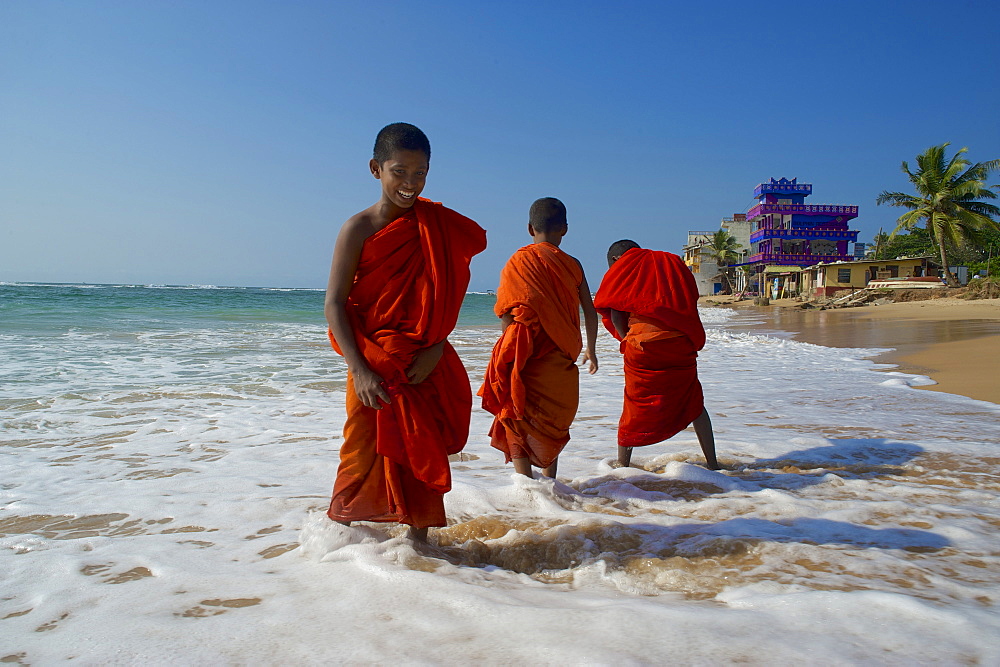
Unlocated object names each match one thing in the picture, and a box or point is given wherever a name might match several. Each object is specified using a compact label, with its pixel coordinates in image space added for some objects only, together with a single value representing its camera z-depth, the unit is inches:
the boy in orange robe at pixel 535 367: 124.9
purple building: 1775.3
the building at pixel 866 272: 1360.7
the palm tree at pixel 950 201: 1242.0
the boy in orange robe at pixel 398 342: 86.8
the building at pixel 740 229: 2357.3
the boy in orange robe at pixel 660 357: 141.4
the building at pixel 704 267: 2338.8
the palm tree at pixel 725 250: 2213.3
